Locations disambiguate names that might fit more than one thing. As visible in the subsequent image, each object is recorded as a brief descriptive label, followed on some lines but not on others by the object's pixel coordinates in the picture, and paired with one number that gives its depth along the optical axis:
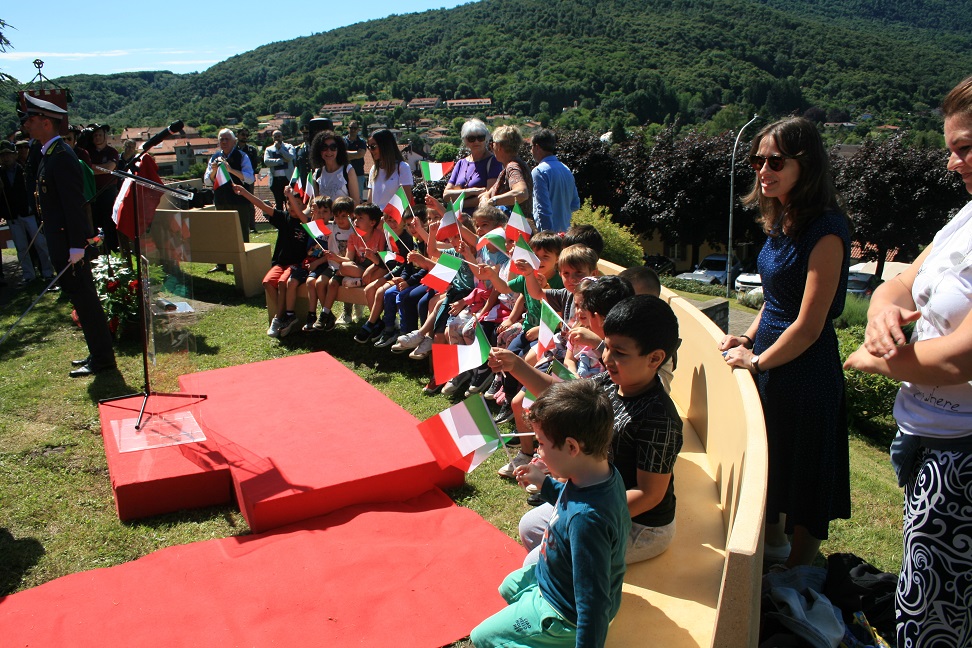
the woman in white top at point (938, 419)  2.05
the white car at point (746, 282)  30.50
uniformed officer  5.86
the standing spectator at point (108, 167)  9.72
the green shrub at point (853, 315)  14.53
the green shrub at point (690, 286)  18.66
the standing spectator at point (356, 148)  10.05
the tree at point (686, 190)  39.03
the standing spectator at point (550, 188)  6.64
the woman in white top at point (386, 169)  7.93
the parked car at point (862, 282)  29.66
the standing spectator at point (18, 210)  10.65
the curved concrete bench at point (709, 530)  1.90
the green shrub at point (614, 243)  12.62
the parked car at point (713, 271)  35.72
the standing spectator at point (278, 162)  12.21
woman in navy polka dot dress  2.89
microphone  4.63
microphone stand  4.66
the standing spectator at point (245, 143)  11.77
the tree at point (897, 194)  36.53
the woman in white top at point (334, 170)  8.17
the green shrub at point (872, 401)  7.42
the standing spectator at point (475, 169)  7.12
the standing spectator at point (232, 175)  10.19
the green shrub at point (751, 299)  22.62
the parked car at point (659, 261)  34.72
